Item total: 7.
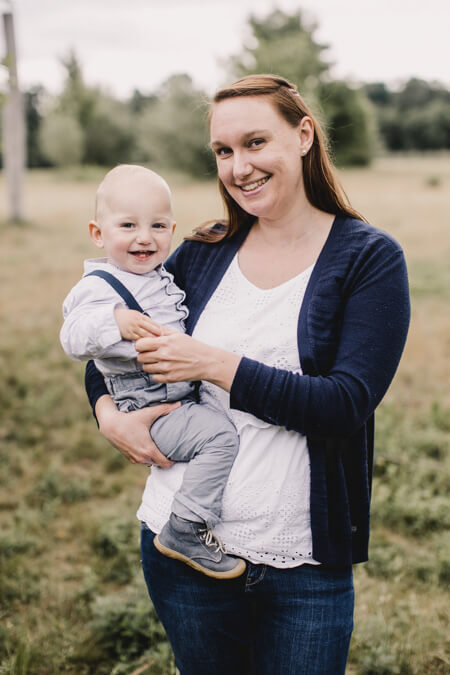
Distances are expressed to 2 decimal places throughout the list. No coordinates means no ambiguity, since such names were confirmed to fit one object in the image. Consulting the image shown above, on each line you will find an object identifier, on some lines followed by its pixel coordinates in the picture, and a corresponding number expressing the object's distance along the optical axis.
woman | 1.60
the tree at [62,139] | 37.53
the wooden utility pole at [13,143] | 12.47
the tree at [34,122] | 49.60
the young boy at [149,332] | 1.71
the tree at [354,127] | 36.59
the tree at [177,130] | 32.91
